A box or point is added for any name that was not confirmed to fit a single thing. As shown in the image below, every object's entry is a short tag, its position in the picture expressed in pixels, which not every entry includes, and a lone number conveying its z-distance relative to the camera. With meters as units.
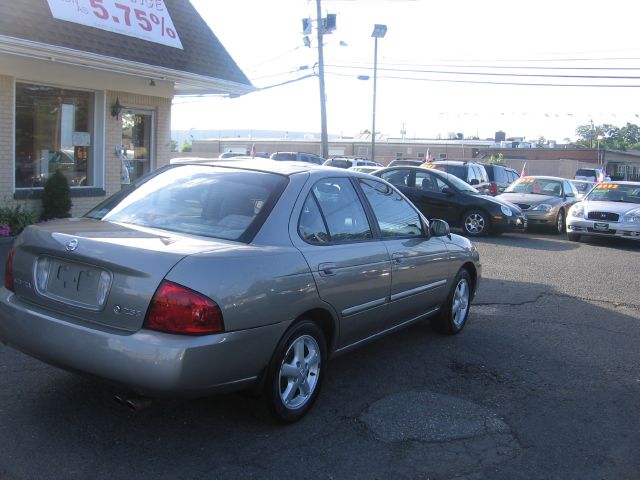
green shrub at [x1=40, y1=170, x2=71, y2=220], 10.72
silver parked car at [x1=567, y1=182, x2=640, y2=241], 13.92
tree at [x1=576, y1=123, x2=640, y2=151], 112.12
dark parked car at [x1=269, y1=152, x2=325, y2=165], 28.80
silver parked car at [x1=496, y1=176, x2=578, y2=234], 16.48
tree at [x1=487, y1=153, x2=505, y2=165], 52.42
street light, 37.25
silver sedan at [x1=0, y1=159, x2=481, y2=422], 3.46
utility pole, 29.94
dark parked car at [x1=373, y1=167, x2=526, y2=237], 14.79
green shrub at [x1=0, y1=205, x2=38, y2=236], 10.00
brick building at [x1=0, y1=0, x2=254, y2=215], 9.98
